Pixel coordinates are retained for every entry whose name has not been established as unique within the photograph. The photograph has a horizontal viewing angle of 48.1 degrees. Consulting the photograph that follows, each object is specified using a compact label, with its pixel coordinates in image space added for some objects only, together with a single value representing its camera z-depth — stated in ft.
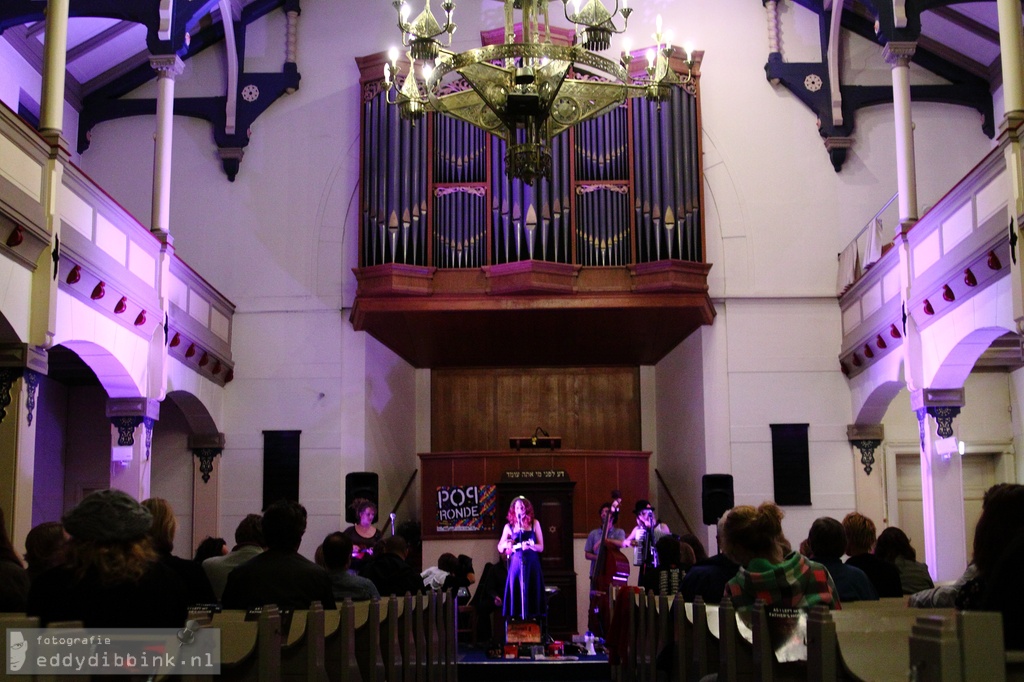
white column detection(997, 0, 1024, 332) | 28.19
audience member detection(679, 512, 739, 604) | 18.95
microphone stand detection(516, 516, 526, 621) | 37.40
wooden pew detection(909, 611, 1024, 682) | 8.77
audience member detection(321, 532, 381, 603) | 20.04
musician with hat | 35.65
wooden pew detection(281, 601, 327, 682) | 14.34
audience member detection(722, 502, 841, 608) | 14.32
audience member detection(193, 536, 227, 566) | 22.17
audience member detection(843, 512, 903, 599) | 21.35
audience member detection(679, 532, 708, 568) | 32.02
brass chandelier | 23.93
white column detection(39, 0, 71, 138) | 30.42
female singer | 37.52
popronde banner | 45.52
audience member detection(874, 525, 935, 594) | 22.79
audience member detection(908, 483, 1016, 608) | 11.52
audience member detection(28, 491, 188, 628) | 11.70
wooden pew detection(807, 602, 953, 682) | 10.73
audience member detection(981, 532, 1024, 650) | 10.23
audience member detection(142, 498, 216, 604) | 16.48
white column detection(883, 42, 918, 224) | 39.06
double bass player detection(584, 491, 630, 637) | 37.47
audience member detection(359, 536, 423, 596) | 25.05
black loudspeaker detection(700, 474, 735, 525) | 41.83
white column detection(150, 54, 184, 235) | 40.60
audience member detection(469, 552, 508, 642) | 39.04
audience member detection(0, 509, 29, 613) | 14.14
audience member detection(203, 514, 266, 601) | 19.44
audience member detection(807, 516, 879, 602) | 18.83
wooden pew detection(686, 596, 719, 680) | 16.25
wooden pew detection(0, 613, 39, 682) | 10.37
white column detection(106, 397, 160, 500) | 37.78
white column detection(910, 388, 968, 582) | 36.14
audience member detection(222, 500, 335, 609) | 16.05
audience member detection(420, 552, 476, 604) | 37.40
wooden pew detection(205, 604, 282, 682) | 13.14
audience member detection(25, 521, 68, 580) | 16.93
